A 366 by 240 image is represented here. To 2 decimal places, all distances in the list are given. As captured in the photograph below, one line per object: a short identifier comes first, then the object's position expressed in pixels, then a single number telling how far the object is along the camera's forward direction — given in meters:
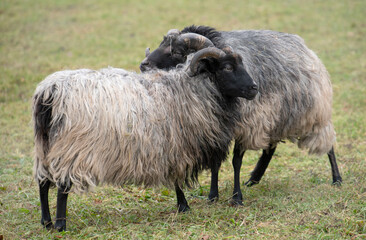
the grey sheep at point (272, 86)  12.08
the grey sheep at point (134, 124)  9.67
